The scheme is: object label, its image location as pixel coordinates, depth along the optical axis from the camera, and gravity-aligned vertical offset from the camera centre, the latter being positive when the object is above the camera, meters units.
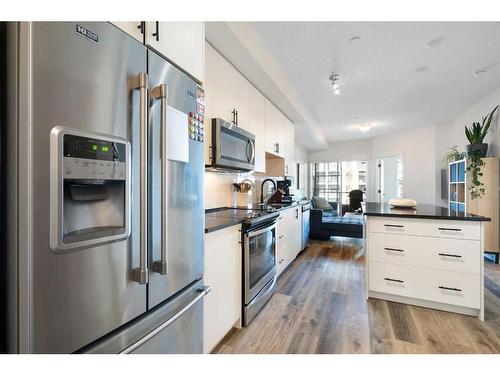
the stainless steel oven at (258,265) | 1.83 -0.67
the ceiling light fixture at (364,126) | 5.16 +1.34
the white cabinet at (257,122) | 2.72 +0.79
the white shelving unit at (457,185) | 3.99 +0.04
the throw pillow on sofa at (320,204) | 5.73 -0.39
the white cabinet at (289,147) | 4.03 +0.72
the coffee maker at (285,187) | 3.69 +0.01
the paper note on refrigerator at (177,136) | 1.00 +0.23
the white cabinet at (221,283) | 1.46 -0.66
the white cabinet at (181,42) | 0.98 +0.67
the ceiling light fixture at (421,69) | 2.86 +1.45
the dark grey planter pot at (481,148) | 3.67 +0.61
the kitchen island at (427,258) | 1.98 -0.63
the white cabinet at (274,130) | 3.23 +0.86
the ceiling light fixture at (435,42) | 2.30 +1.43
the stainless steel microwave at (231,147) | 1.99 +0.38
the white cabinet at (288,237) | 2.83 -0.66
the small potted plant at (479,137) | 3.68 +0.82
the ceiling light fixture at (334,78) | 2.85 +1.34
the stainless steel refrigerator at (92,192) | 0.60 -0.01
